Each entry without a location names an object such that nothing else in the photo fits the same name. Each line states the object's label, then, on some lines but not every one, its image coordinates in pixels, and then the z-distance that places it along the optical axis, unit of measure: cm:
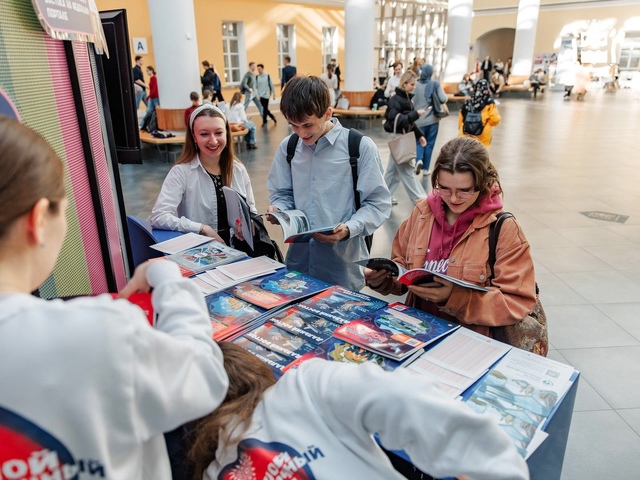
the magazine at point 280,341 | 154
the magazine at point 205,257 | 219
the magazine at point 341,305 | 178
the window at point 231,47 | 1731
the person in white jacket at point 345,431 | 81
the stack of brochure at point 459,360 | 141
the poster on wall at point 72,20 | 168
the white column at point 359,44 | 1163
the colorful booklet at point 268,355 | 146
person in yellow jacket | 621
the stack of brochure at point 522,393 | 124
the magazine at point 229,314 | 167
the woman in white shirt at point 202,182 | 266
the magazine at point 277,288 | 188
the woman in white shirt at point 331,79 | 1392
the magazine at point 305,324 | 163
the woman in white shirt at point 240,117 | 930
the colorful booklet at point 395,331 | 154
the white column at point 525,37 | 2084
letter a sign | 1429
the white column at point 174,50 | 795
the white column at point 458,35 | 1609
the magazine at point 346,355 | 148
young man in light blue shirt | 226
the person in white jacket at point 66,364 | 66
